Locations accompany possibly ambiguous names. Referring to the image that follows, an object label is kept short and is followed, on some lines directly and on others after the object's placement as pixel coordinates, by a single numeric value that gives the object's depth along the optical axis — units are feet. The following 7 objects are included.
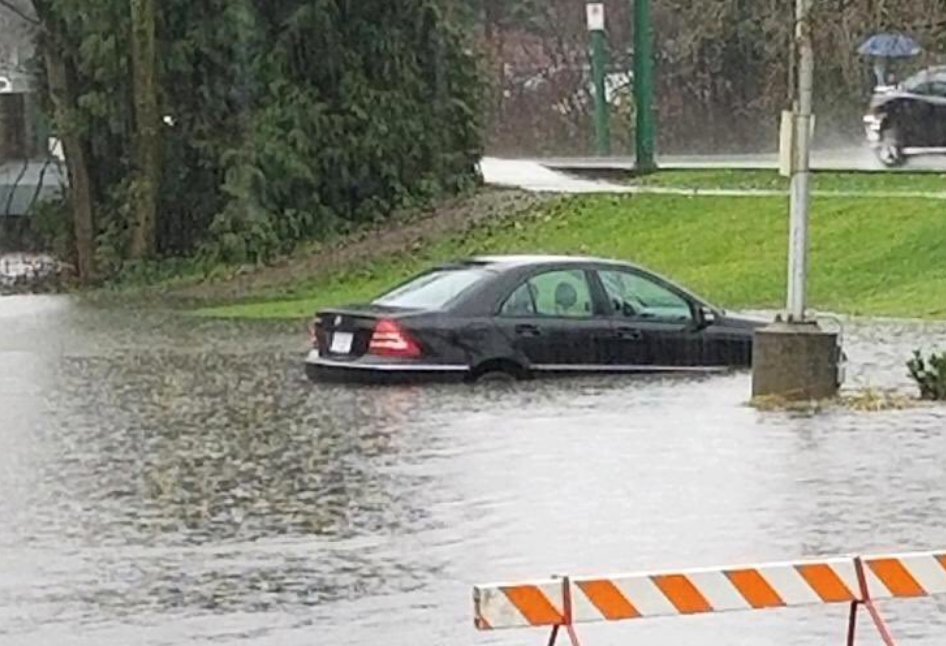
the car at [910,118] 148.66
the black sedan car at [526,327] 75.87
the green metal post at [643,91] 152.35
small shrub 70.28
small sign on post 184.96
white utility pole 69.92
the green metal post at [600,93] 193.98
